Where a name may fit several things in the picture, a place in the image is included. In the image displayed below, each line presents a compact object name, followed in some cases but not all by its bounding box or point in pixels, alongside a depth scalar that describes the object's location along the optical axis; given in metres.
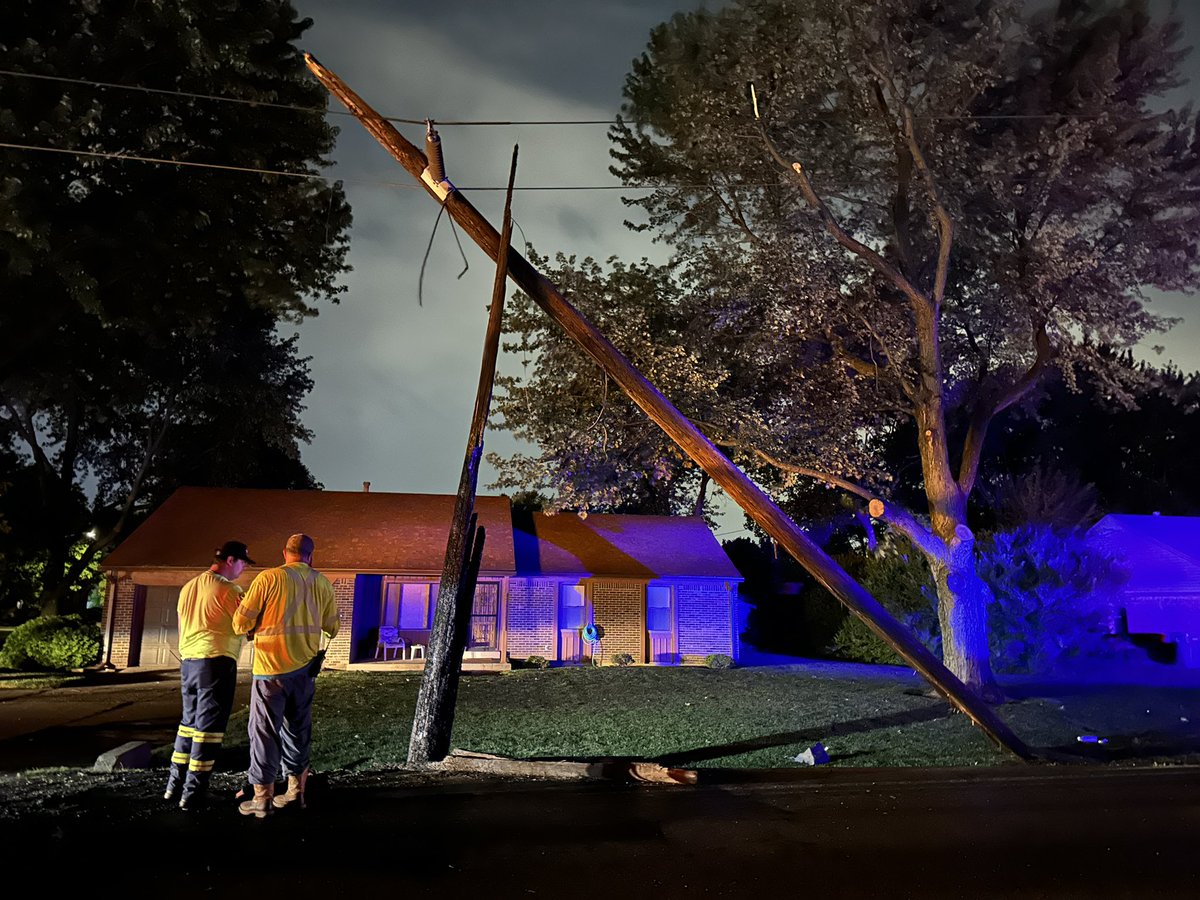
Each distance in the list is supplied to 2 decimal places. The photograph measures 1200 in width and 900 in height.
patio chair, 23.66
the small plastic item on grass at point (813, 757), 9.99
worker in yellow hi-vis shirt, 6.37
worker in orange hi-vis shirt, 6.05
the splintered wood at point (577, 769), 8.07
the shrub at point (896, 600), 24.88
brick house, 23.02
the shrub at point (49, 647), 21.52
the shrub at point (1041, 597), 23.22
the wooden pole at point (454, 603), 9.00
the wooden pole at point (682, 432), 10.08
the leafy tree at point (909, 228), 16.20
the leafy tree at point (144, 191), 16.66
